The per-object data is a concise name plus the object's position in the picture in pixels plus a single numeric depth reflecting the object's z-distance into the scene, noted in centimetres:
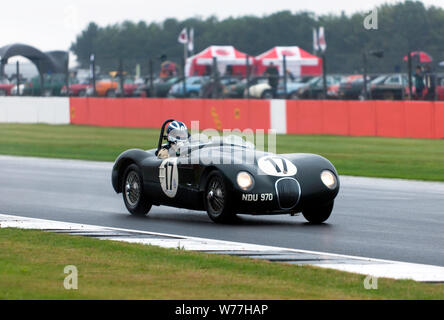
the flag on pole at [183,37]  7288
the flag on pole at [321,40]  7214
